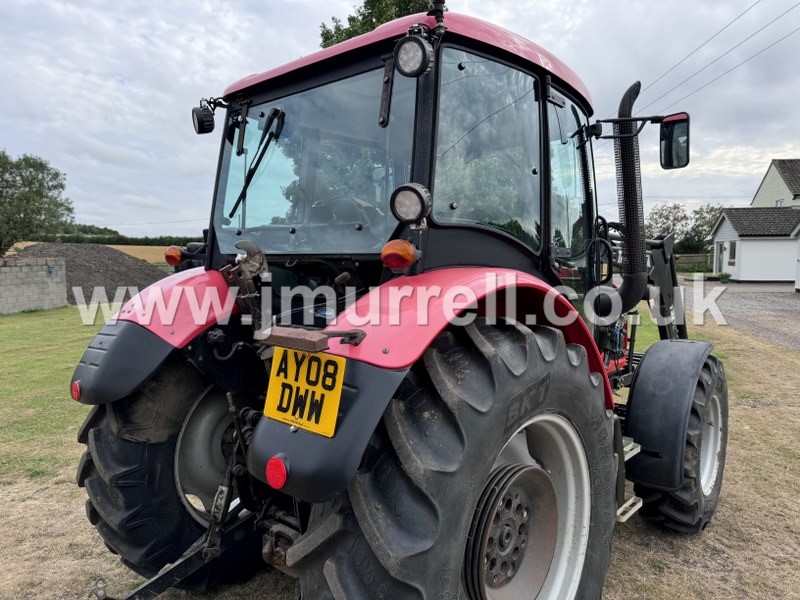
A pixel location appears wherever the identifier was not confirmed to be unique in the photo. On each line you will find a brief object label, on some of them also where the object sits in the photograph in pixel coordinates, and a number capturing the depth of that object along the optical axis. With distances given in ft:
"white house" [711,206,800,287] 90.94
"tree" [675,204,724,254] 140.87
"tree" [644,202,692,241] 169.17
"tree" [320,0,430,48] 36.40
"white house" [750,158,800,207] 103.09
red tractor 5.29
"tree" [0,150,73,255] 69.87
